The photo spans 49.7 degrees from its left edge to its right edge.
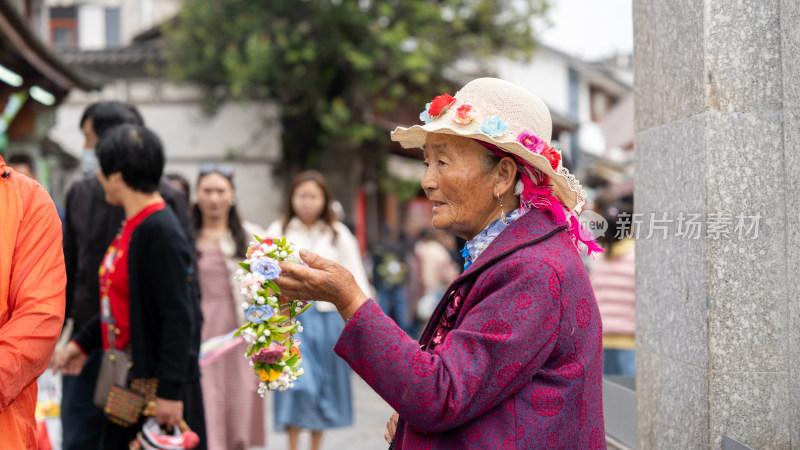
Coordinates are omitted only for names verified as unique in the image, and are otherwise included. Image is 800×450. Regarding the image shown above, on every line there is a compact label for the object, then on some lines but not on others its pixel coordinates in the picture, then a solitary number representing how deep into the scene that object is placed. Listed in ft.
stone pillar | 8.26
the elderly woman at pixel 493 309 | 6.63
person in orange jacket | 7.68
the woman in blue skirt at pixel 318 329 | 21.24
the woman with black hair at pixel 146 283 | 11.96
